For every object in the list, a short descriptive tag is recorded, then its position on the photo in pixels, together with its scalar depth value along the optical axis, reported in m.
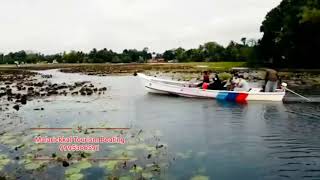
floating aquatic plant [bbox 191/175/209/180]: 5.99
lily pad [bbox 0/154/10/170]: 6.57
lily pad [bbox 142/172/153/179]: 5.99
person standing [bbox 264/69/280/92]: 14.90
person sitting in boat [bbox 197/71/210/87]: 16.19
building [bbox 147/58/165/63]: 116.40
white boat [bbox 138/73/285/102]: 14.66
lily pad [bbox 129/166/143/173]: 6.18
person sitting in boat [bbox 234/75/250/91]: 15.26
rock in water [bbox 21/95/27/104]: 14.59
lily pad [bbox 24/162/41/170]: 6.41
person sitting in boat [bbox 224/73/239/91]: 15.41
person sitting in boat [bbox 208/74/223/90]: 15.79
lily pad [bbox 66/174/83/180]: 5.89
